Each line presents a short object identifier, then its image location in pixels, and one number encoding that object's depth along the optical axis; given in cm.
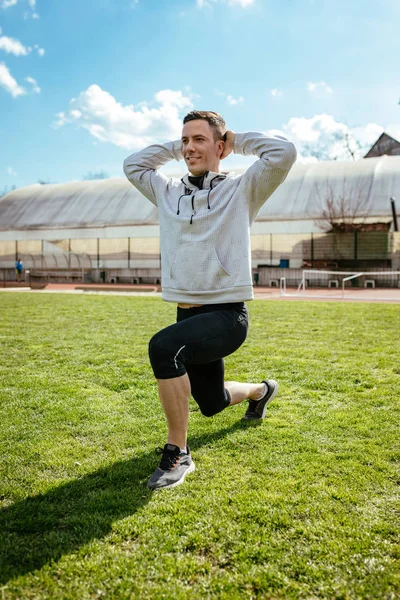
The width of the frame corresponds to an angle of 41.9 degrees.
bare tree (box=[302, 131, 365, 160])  5547
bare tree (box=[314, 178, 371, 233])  2953
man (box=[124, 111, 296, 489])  297
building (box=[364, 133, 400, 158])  4606
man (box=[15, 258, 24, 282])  3469
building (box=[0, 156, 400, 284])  2964
